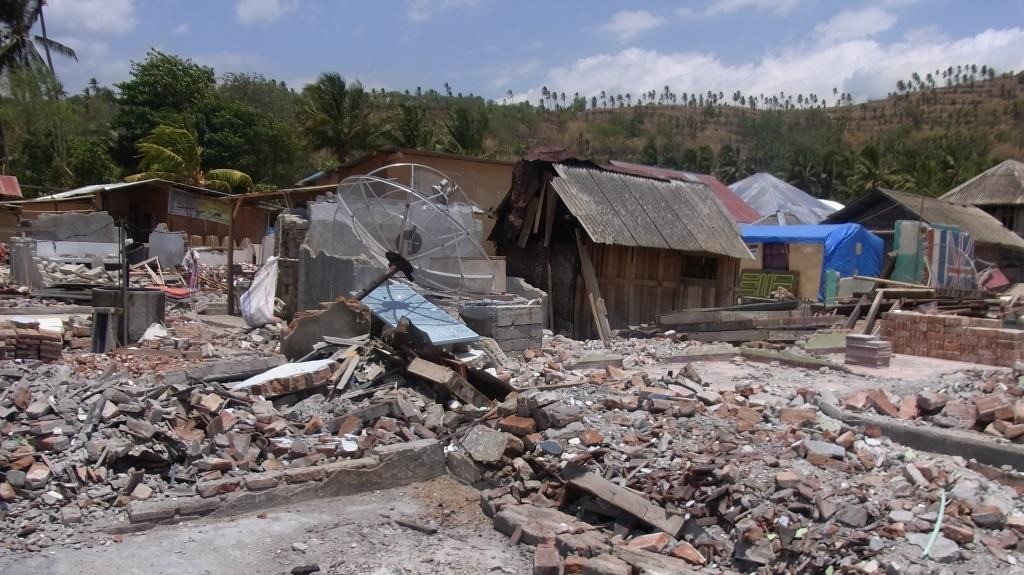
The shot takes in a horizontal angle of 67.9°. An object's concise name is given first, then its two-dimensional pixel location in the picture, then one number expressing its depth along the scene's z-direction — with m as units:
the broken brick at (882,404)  6.59
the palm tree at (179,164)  25.89
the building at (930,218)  23.28
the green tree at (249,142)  30.20
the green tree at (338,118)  27.55
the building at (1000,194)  30.06
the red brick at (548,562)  4.58
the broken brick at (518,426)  6.37
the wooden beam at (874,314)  12.24
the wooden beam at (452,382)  7.21
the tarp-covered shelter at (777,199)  29.58
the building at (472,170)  18.78
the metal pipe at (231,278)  13.57
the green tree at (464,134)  28.41
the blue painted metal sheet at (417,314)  8.16
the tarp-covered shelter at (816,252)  19.47
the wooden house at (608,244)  13.48
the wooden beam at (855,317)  12.95
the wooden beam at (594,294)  13.02
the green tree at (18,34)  32.38
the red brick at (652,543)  4.91
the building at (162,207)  22.58
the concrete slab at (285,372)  7.12
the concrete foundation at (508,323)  9.64
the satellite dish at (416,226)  8.65
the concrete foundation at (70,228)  19.42
